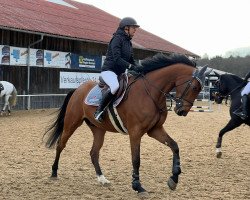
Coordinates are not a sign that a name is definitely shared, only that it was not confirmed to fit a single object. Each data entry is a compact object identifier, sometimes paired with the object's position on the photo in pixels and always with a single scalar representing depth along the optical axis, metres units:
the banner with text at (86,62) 23.51
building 20.19
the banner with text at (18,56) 19.98
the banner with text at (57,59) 21.82
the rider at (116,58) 6.26
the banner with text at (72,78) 23.00
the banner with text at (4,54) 19.26
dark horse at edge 9.19
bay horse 5.93
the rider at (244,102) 8.77
